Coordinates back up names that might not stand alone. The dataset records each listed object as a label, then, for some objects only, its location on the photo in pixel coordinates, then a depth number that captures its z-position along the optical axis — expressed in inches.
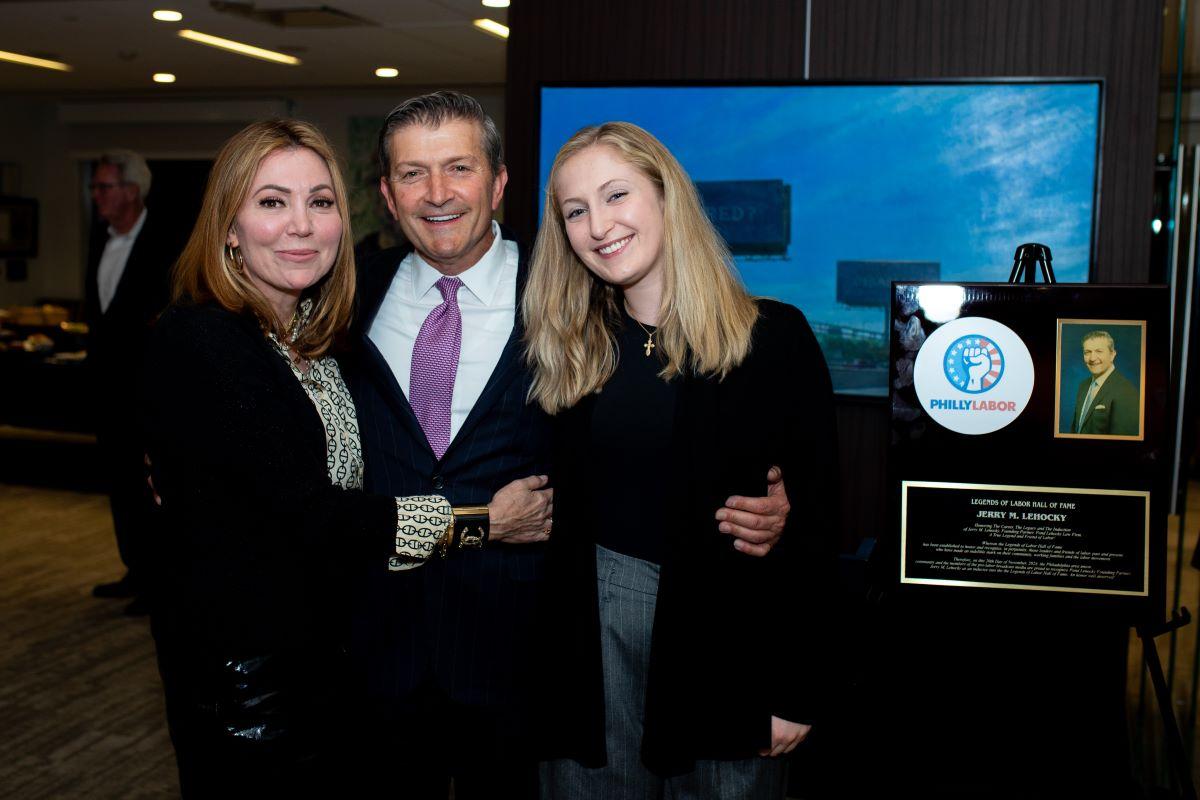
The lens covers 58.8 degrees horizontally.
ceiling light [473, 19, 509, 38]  276.8
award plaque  76.3
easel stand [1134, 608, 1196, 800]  78.2
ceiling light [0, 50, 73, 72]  361.7
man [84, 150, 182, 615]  175.9
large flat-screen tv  117.0
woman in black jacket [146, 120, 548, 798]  62.3
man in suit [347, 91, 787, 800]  73.7
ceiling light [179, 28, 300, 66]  312.0
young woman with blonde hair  67.7
